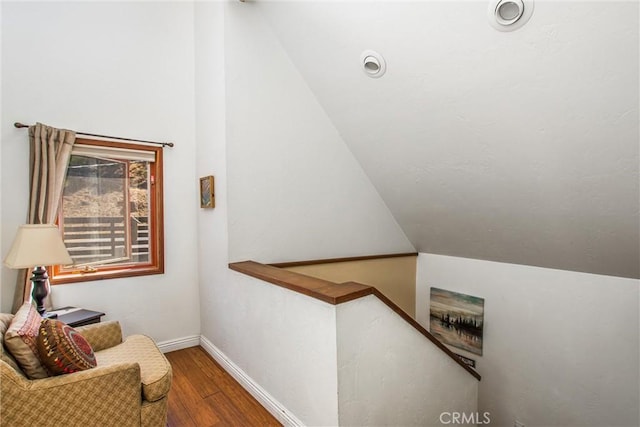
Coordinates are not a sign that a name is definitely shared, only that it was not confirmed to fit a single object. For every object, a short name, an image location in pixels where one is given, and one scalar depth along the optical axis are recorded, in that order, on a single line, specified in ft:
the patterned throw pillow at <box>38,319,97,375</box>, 4.93
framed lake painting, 11.51
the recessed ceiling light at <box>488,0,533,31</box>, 5.27
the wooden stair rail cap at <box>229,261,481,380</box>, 5.20
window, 8.79
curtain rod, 7.80
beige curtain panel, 7.84
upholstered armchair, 4.46
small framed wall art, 9.01
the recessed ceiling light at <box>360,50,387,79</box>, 7.54
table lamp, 6.71
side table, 7.54
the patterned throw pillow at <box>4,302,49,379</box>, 4.78
